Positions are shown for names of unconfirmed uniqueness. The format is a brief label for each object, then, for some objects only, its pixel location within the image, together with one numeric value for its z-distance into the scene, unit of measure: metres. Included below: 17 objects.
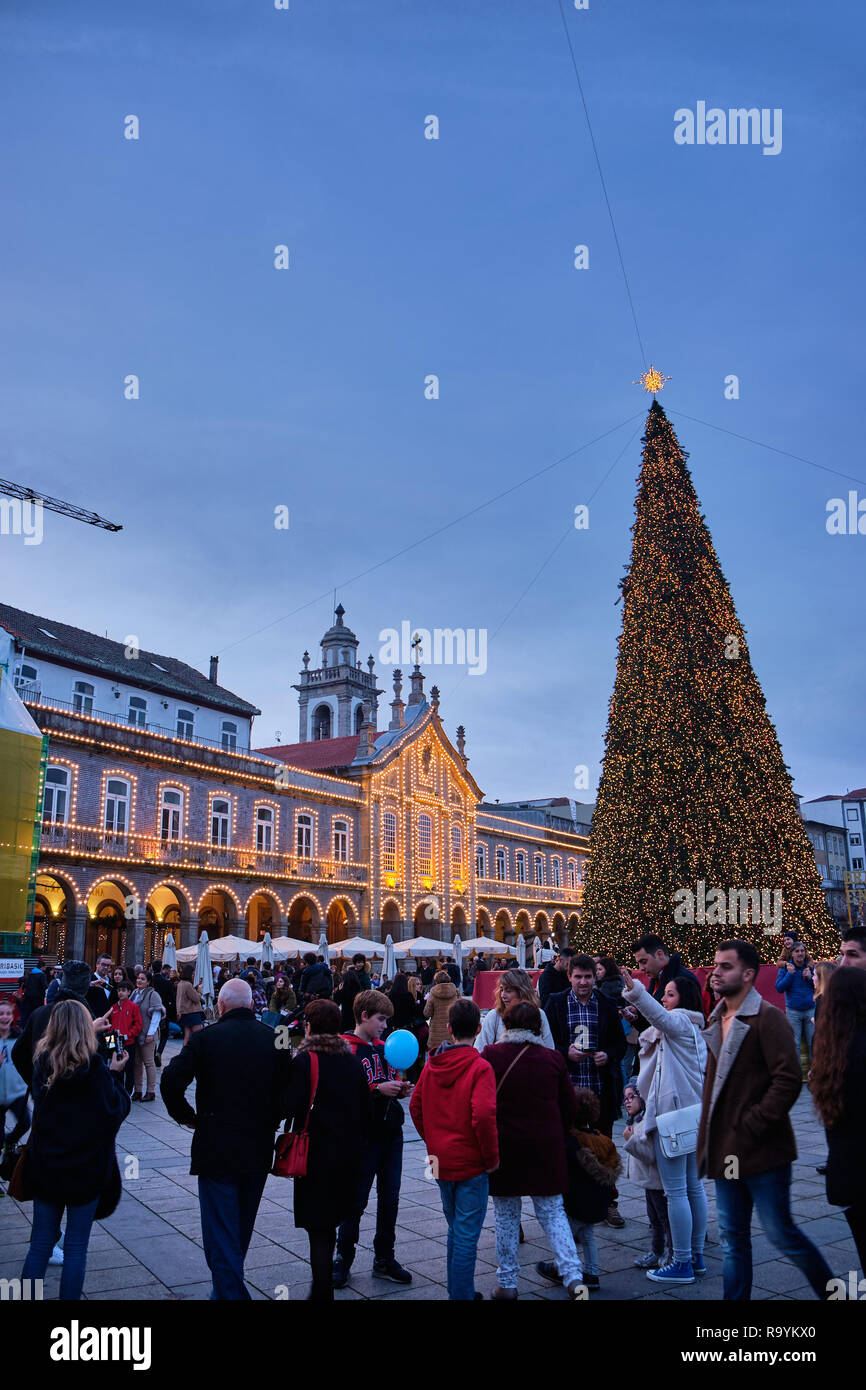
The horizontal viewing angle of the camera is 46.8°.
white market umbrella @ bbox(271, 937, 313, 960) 29.47
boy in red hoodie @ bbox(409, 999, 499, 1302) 5.42
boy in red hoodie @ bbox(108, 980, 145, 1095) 13.30
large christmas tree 20.16
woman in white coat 6.18
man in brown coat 4.88
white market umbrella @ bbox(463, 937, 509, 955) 35.81
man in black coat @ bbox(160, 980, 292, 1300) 5.33
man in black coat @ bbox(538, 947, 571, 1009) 12.84
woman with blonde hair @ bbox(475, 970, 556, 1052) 5.97
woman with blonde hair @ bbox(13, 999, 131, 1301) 5.21
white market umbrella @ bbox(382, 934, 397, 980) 28.27
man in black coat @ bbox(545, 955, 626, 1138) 7.29
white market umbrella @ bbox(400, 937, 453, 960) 31.70
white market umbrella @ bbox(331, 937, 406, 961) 31.55
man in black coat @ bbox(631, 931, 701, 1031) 8.13
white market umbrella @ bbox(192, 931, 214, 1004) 23.94
